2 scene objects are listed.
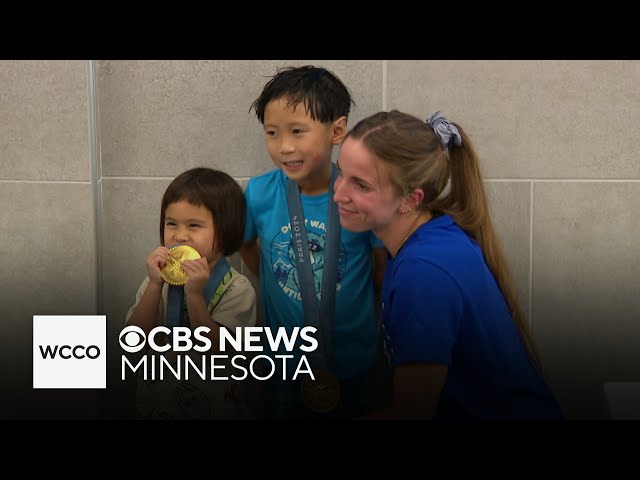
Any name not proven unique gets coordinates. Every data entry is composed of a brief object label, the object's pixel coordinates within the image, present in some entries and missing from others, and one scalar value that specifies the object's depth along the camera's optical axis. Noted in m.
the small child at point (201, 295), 1.57
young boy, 1.51
